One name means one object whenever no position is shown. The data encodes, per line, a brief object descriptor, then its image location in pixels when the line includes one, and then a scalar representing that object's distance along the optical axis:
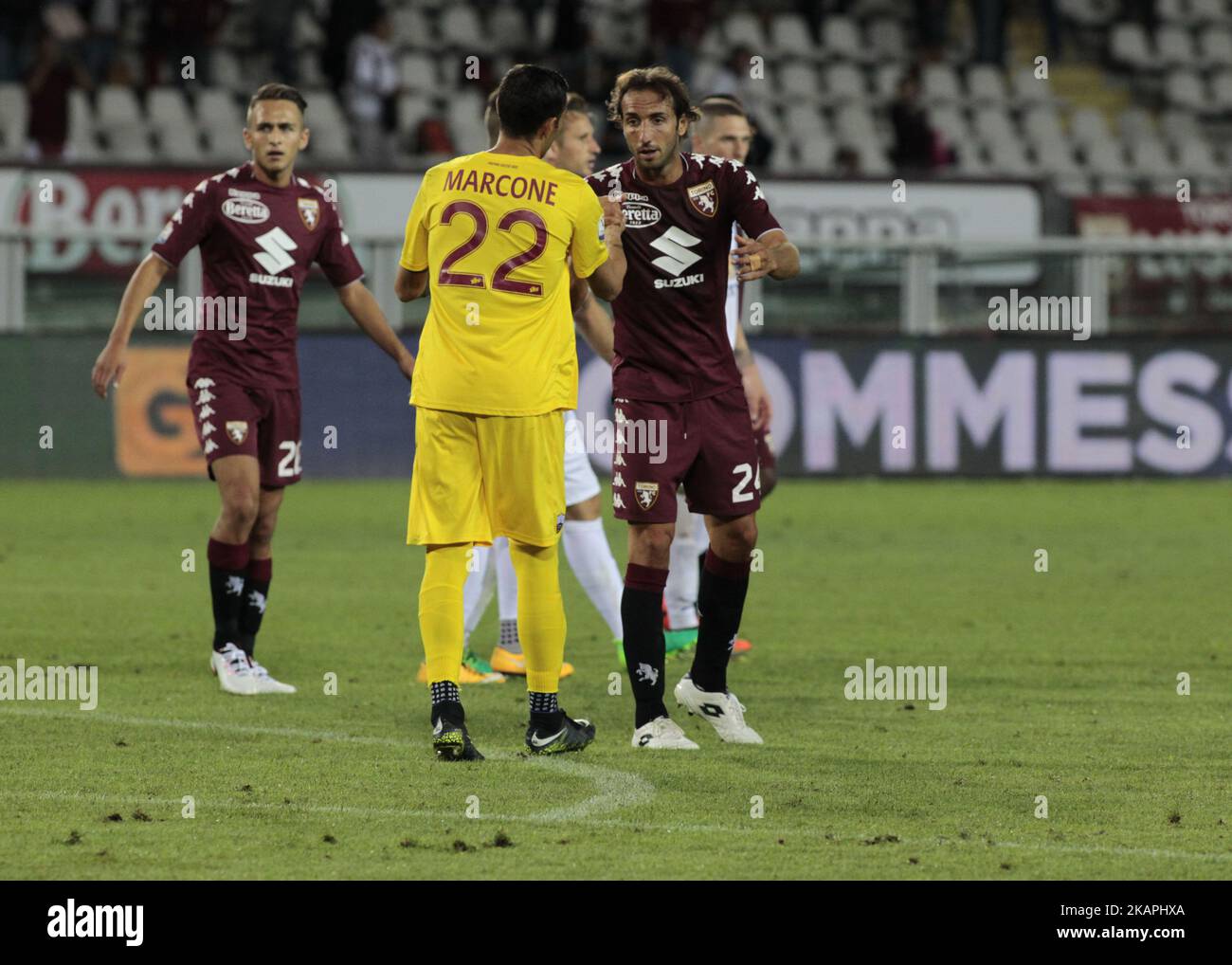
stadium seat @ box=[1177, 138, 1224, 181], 25.14
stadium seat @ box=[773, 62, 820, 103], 24.24
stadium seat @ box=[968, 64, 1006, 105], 25.09
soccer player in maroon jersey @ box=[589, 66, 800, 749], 6.57
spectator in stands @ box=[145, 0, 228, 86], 21.56
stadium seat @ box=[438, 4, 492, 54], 23.41
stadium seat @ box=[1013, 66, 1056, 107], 25.53
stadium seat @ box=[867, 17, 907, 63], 26.05
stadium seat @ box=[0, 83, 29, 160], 19.86
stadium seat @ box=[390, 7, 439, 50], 23.38
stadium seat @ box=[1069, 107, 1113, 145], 25.14
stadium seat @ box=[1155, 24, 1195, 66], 27.22
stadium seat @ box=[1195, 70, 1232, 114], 26.72
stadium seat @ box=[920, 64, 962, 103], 24.80
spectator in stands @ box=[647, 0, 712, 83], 22.28
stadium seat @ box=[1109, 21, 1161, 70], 27.19
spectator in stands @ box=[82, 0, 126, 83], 21.48
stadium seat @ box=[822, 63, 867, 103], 24.56
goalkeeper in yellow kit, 6.11
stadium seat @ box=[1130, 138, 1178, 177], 24.92
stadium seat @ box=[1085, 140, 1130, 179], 24.52
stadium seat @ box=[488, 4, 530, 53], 23.23
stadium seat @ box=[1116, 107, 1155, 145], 25.59
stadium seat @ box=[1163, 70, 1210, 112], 26.75
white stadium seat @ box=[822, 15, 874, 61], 25.41
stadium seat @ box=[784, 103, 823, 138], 23.48
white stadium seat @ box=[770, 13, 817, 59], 25.09
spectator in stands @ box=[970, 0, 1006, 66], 25.91
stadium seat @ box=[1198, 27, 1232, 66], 27.45
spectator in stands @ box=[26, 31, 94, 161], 19.64
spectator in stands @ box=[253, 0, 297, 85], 22.03
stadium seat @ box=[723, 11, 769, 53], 25.02
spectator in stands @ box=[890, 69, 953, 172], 22.33
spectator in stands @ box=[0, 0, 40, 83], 21.34
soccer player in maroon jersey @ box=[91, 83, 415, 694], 7.86
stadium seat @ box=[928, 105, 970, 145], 24.28
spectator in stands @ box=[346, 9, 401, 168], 20.89
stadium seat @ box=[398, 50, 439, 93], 22.61
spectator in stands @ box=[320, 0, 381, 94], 21.45
